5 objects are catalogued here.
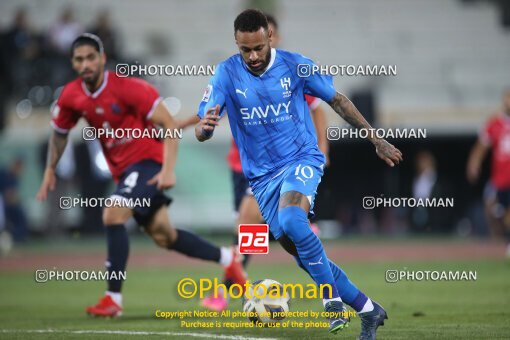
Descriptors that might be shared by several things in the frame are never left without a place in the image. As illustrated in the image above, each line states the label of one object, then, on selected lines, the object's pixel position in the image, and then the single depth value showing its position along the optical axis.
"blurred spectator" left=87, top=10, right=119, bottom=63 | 41.34
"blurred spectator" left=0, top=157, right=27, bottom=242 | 42.09
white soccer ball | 15.69
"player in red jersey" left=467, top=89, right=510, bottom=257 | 34.34
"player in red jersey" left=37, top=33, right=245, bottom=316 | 18.72
